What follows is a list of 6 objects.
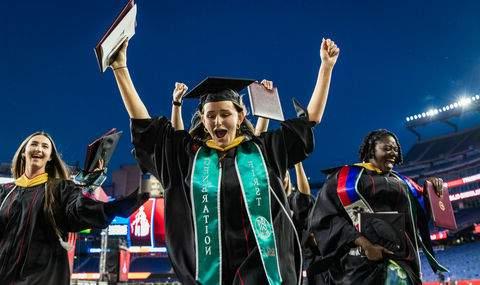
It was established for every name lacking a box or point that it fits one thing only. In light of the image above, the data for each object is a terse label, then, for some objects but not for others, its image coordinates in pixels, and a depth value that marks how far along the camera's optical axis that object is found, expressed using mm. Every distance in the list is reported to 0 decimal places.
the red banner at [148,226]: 16328
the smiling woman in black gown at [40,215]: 3314
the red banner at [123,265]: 13136
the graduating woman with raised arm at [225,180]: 2232
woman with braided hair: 3727
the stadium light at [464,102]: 39031
